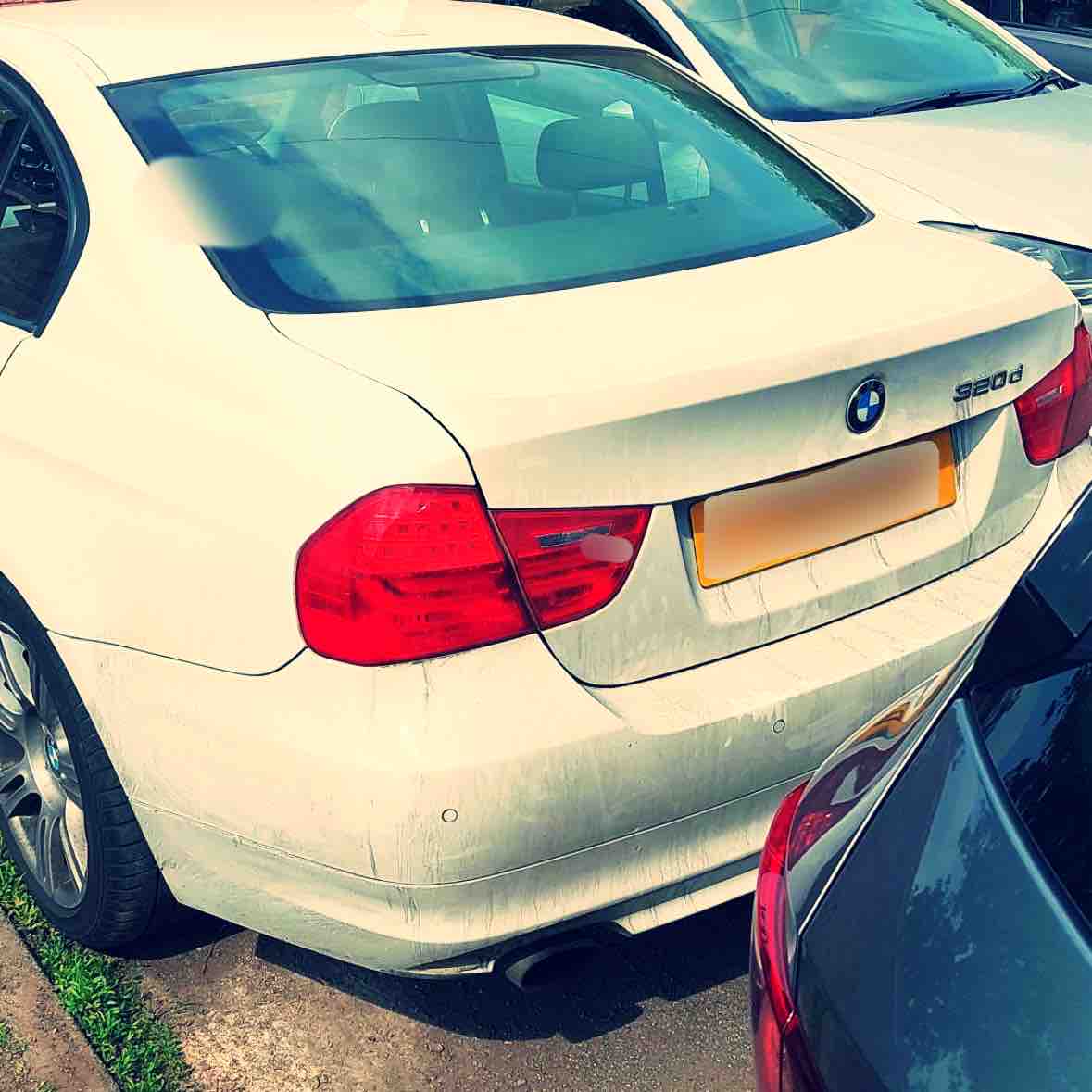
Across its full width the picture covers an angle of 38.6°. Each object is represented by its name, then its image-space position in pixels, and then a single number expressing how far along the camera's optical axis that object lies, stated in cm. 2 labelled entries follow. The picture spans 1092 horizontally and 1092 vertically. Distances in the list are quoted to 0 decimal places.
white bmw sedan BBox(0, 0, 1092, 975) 218
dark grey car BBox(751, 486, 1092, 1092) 124
